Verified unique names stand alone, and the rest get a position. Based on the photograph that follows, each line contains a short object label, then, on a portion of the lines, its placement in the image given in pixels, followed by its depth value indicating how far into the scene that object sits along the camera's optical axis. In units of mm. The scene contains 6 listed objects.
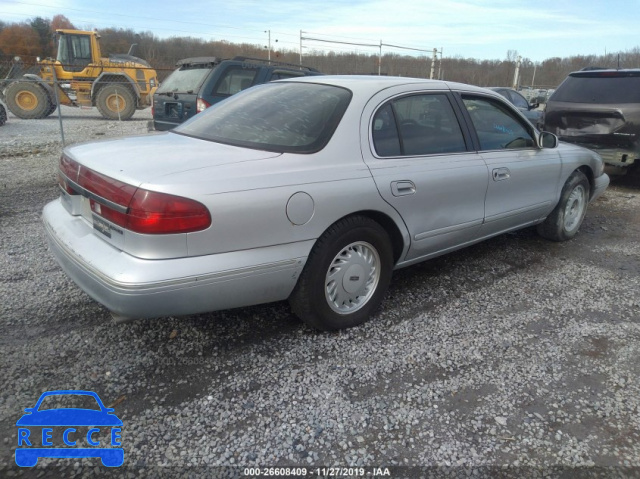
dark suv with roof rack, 7820
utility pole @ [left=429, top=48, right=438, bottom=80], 28253
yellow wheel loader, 15883
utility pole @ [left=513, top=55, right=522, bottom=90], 31295
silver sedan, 2184
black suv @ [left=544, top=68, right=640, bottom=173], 6715
